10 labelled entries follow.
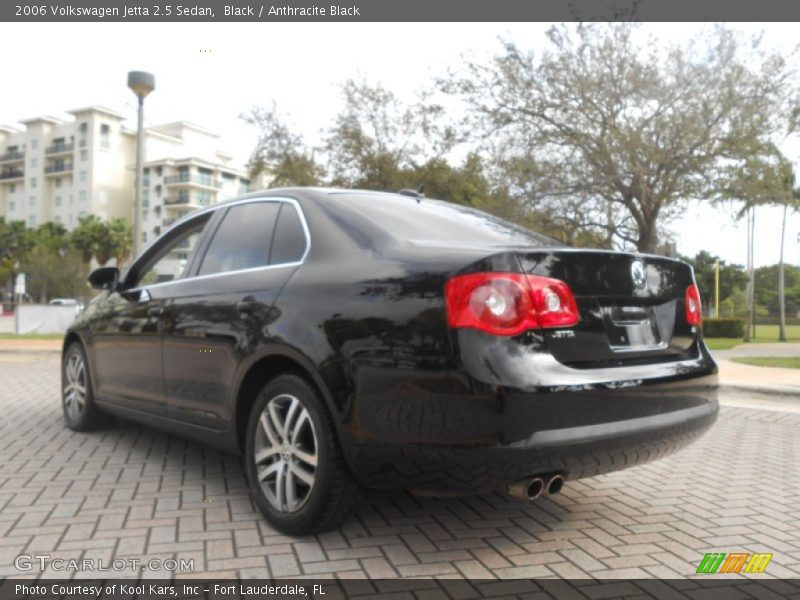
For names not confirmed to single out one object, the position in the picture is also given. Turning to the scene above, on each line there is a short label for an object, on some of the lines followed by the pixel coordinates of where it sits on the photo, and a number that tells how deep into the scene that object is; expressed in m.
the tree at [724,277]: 80.81
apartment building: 89.31
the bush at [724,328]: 29.50
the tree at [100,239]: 76.25
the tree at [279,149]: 29.72
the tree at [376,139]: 28.56
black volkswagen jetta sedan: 2.60
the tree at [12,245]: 78.25
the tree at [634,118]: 20.27
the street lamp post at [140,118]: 15.23
